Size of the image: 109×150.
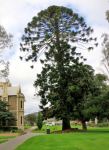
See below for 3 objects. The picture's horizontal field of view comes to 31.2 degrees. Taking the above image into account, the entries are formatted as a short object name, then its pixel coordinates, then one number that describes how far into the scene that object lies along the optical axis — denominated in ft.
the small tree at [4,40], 58.33
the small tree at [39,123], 131.21
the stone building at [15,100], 132.20
